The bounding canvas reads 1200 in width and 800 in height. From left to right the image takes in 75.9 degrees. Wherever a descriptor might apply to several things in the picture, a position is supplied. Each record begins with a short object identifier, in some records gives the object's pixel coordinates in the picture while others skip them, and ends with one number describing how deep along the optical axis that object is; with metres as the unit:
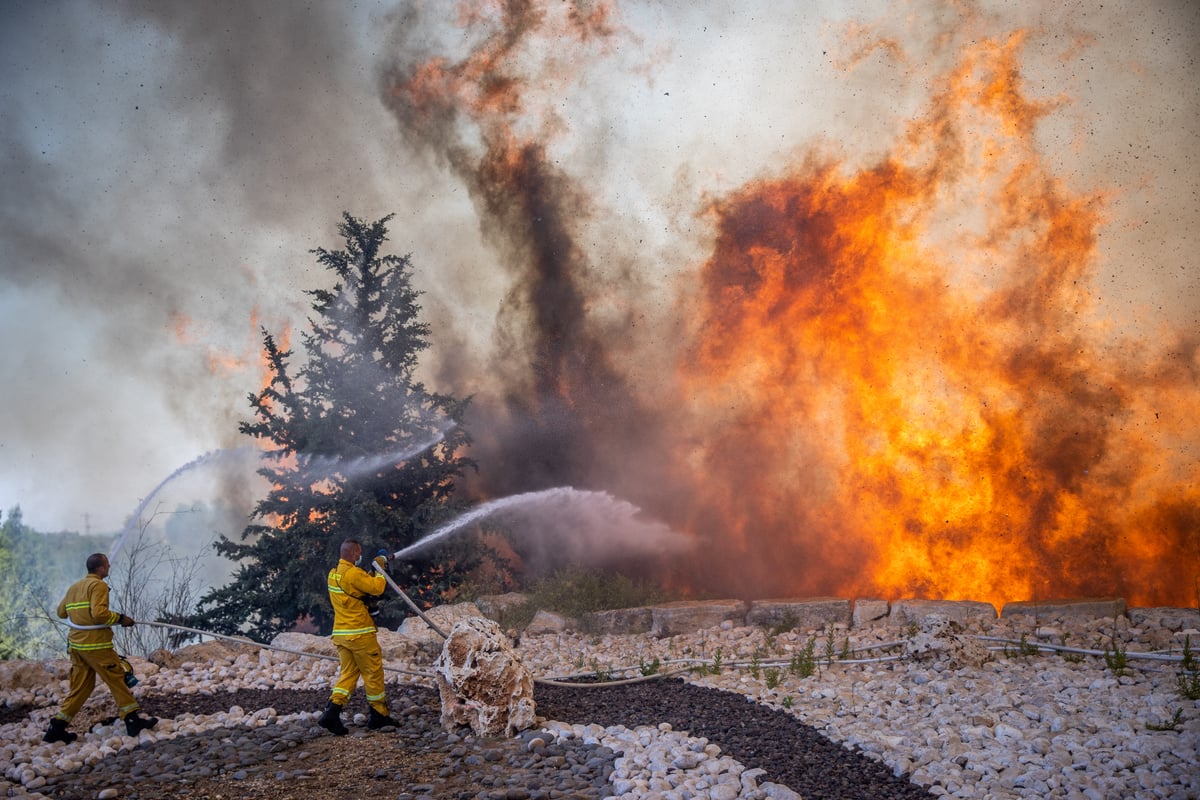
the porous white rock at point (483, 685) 7.99
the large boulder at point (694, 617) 13.98
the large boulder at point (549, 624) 14.70
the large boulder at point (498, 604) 15.66
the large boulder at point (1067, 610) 11.76
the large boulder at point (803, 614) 13.26
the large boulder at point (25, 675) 10.17
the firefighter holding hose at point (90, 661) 8.34
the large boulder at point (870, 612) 12.97
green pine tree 15.06
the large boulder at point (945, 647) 9.62
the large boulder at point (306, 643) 11.80
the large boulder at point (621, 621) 14.49
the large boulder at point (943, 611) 12.32
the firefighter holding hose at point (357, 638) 8.29
